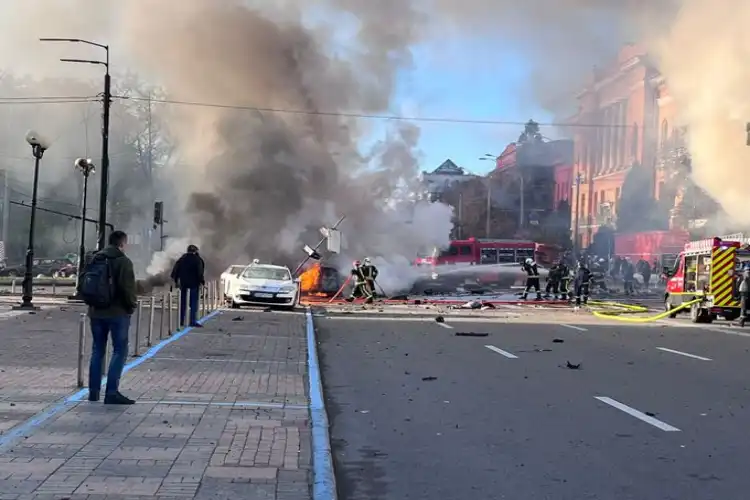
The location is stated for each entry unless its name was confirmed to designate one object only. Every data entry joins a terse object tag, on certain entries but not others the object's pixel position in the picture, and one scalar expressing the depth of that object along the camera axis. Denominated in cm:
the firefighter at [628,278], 3700
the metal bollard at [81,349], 880
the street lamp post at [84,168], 2254
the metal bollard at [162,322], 1421
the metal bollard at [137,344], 1180
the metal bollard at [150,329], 1298
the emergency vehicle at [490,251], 4025
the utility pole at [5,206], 5529
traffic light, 2692
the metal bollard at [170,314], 1458
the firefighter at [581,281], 2922
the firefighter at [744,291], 2064
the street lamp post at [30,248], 2083
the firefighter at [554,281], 3186
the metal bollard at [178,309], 1620
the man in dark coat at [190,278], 1673
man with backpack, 776
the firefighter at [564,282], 3191
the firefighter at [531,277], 3206
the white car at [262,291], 2336
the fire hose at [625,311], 2283
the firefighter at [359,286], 2867
